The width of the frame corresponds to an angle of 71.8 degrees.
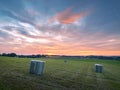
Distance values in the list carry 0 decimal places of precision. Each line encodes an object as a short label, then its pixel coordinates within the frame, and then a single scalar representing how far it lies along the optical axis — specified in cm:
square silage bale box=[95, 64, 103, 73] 1558
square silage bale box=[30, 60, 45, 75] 1072
